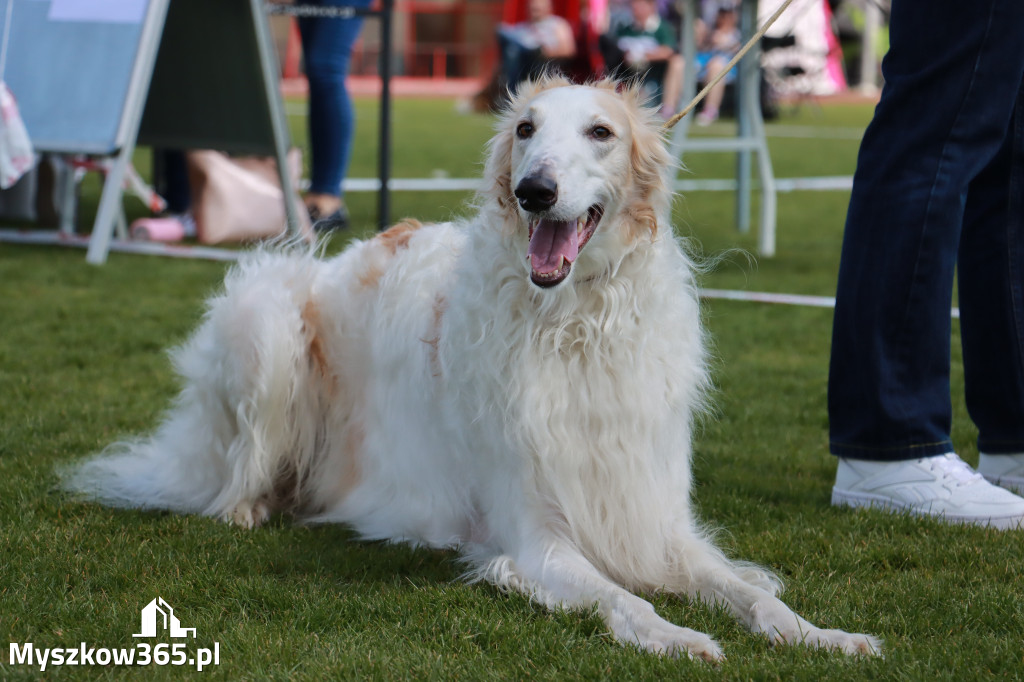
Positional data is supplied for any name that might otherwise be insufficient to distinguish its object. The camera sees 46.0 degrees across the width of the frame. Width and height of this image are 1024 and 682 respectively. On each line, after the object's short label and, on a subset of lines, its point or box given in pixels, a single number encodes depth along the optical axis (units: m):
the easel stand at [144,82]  6.62
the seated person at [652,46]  21.30
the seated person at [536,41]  17.65
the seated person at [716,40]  21.95
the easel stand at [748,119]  7.44
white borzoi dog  2.66
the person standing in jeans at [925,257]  3.10
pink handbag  7.45
